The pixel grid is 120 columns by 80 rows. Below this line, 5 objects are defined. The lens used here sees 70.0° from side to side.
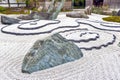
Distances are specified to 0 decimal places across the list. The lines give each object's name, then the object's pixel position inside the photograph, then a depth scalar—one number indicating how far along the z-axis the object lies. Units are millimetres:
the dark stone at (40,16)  6190
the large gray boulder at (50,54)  2544
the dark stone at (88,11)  8313
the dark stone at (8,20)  5864
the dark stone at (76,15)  6910
